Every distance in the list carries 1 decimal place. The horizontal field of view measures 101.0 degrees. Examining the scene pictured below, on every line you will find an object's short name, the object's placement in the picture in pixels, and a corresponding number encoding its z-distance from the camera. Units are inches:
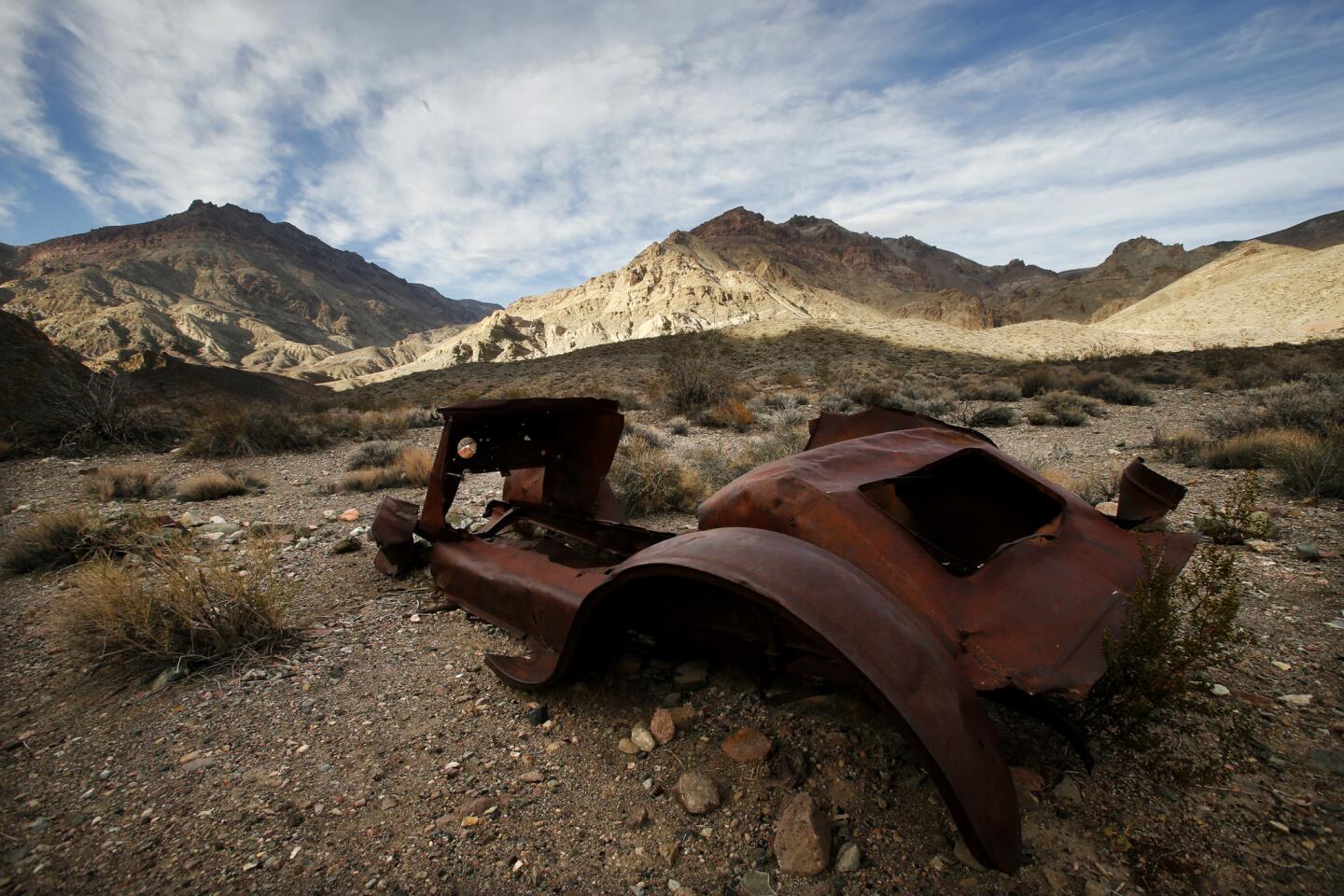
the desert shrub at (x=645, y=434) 328.5
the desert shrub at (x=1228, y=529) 120.8
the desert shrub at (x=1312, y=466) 173.2
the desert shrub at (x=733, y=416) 401.7
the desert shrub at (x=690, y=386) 494.3
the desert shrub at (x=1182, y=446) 245.7
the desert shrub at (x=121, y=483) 242.8
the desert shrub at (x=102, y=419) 347.9
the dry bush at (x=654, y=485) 206.2
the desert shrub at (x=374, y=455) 297.9
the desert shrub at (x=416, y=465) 258.8
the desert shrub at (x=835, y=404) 475.2
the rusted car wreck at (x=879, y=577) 48.0
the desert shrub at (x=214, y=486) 240.8
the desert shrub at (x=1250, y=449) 208.5
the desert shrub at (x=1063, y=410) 381.1
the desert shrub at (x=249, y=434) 343.6
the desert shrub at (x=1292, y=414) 254.0
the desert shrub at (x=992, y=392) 531.8
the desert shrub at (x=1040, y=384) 552.4
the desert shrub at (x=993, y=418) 391.9
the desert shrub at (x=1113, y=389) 473.7
